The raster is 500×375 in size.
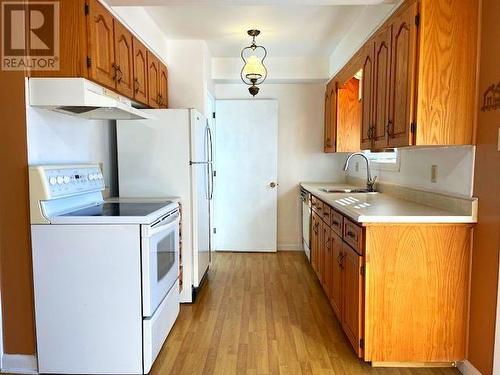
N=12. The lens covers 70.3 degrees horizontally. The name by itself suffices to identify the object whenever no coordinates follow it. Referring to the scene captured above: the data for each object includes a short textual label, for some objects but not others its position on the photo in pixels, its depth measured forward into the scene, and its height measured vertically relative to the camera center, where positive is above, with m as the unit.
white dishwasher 4.05 -0.70
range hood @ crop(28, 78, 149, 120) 1.96 +0.37
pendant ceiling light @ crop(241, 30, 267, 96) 3.37 +0.92
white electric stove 1.95 -0.69
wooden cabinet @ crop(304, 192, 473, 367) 2.00 -0.74
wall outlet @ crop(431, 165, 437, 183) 2.38 -0.07
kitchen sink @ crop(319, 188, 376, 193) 3.58 -0.29
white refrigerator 2.98 -0.01
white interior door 4.69 -0.24
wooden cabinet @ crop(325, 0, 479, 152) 1.92 +0.51
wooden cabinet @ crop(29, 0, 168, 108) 1.97 +0.70
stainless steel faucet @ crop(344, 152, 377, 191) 3.56 -0.17
